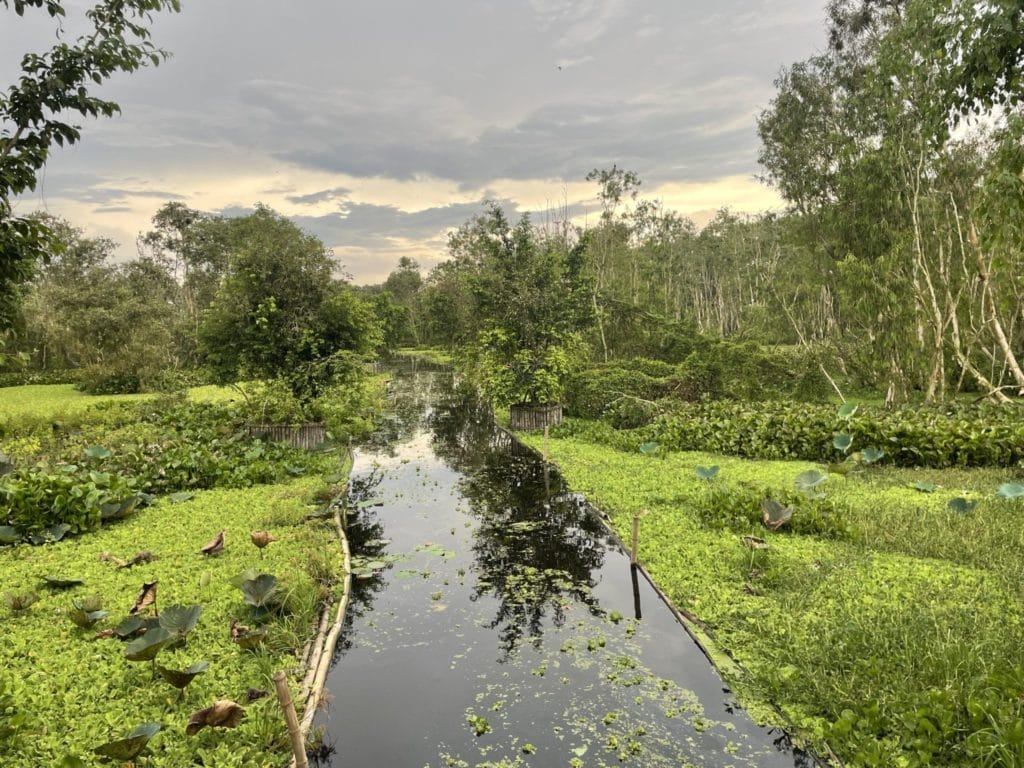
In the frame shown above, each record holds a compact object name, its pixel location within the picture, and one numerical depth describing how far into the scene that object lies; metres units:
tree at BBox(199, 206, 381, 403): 14.00
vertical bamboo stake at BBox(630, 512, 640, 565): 7.23
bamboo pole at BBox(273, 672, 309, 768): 3.64
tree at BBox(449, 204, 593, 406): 16.44
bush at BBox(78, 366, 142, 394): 24.20
